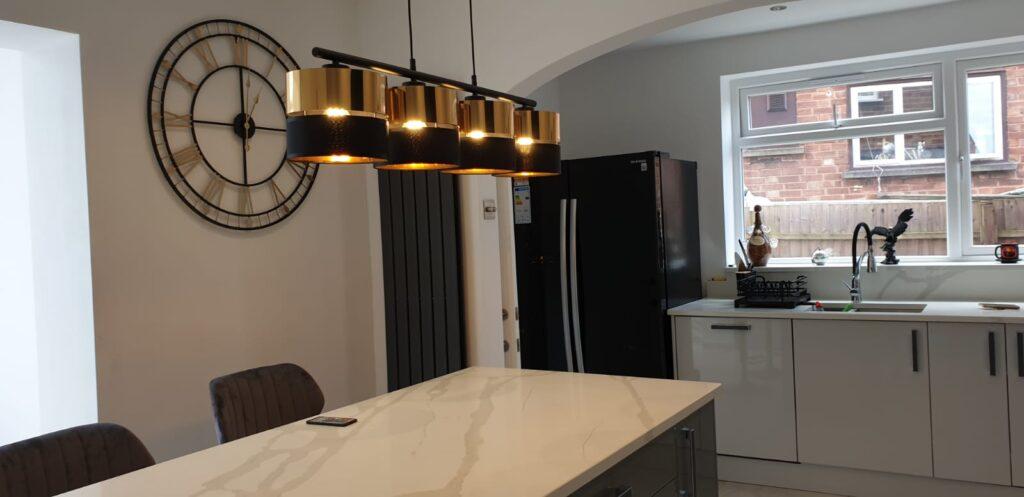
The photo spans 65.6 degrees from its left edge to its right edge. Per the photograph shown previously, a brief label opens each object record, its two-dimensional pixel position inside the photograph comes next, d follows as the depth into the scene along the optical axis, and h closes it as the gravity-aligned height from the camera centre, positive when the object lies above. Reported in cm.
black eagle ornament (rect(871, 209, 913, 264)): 425 -7
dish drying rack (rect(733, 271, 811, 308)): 413 -37
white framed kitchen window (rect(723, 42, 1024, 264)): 419 +39
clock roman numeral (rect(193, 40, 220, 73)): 308 +75
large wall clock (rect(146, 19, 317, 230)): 298 +49
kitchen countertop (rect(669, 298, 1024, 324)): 346 -43
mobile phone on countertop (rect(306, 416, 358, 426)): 209 -47
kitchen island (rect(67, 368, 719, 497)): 158 -47
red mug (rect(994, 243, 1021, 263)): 399 -19
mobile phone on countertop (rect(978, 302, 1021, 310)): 367 -43
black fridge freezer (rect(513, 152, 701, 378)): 425 -17
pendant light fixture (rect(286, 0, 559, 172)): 153 +26
